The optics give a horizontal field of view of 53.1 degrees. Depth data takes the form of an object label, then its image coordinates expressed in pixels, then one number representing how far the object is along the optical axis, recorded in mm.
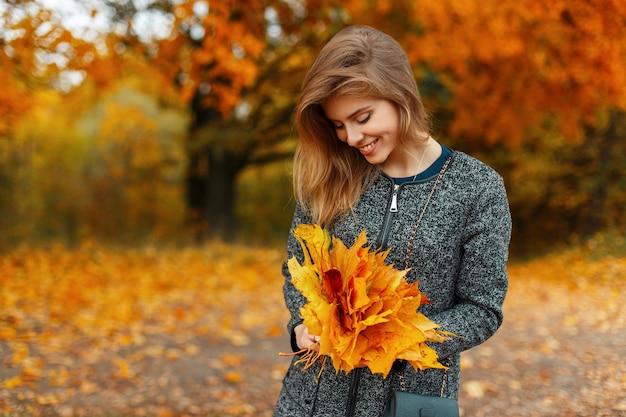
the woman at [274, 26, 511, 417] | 1920
